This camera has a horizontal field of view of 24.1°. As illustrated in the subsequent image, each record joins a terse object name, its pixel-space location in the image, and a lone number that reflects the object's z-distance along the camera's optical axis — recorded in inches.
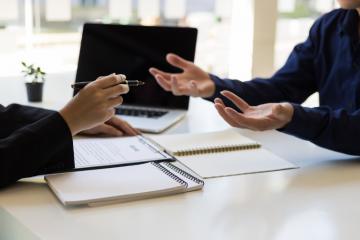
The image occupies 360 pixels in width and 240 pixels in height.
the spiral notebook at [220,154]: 70.7
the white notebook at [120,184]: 63.6
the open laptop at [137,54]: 90.9
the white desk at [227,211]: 59.8
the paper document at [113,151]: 70.8
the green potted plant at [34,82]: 93.7
